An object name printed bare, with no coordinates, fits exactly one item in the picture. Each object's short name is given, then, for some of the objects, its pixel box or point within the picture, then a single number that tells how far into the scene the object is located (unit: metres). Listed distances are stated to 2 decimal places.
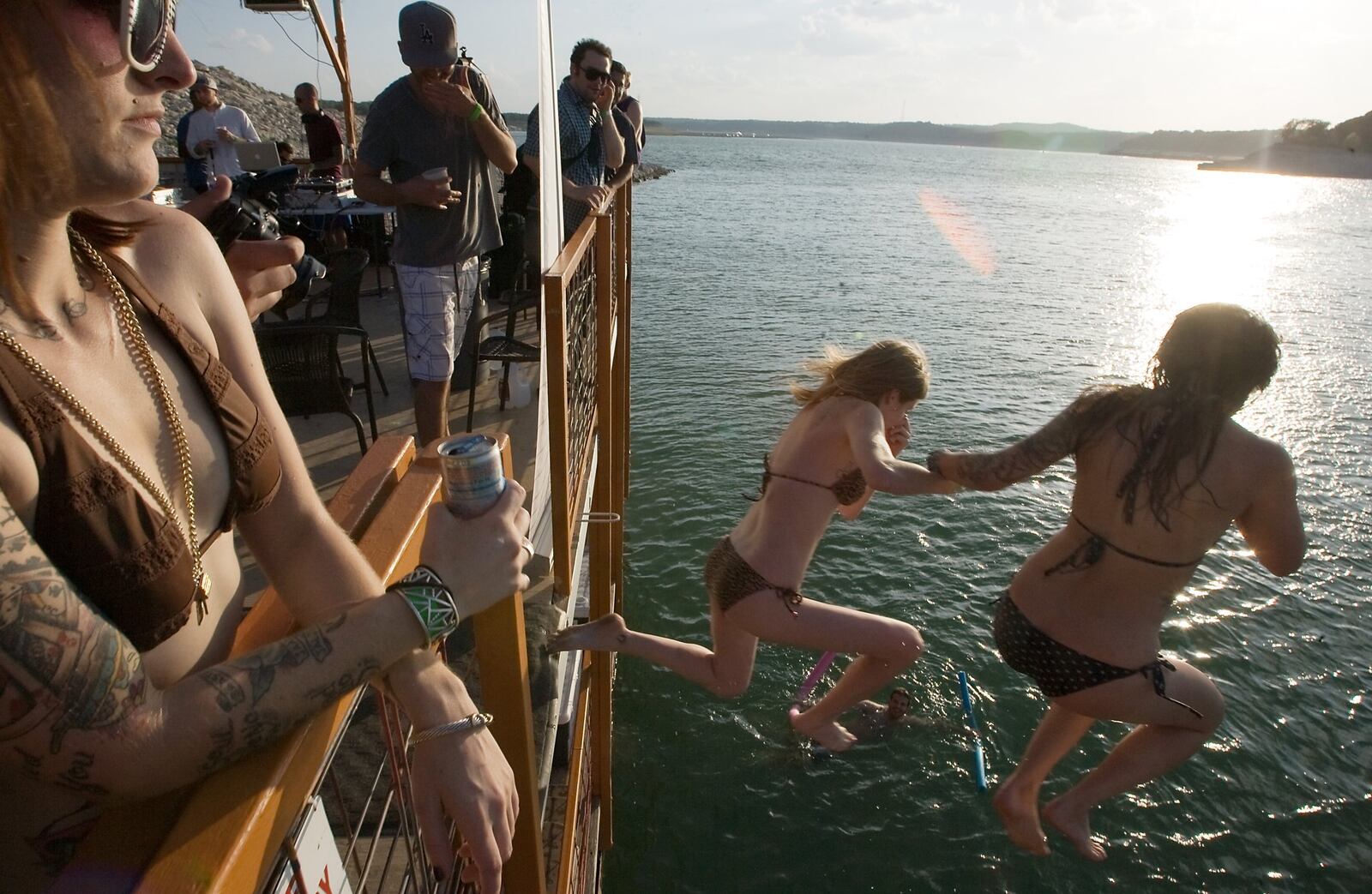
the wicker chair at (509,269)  5.61
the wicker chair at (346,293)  5.43
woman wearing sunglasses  0.89
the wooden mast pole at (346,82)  12.48
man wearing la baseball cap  3.92
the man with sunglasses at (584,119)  5.59
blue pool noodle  4.82
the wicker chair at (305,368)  4.19
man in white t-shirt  8.49
